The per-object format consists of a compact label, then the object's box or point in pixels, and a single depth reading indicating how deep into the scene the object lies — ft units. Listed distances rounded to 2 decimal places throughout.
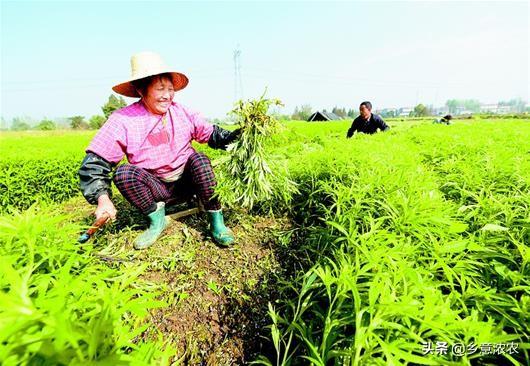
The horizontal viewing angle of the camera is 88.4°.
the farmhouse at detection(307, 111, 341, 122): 130.77
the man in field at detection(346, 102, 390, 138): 22.38
